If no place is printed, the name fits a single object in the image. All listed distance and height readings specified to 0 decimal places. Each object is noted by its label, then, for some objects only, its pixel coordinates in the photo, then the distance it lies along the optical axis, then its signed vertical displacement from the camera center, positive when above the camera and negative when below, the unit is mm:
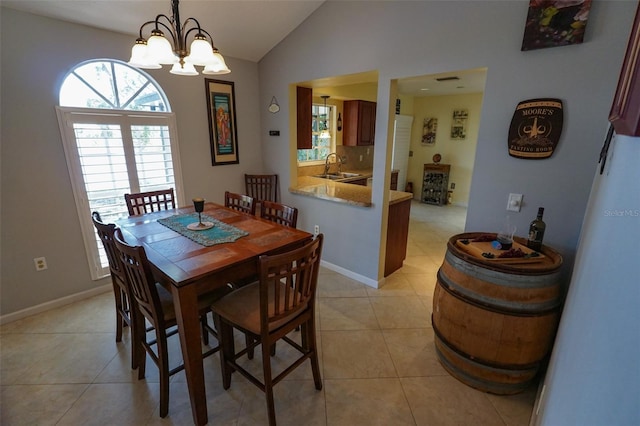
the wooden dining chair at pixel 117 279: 1655 -864
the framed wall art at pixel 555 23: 1579 +718
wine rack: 6367 -844
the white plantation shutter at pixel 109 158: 2490 -159
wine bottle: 1711 -515
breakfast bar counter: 2997 -559
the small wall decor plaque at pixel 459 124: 6109 +480
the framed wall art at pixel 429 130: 6577 +360
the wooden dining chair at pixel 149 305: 1407 -950
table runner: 1868 -627
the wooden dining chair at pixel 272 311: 1366 -940
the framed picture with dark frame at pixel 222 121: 3338 +266
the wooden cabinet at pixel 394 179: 5905 -724
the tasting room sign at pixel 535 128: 1731 +117
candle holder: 2036 -611
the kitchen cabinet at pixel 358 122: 4875 +387
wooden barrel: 1535 -953
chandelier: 1570 +508
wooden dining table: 1393 -645
